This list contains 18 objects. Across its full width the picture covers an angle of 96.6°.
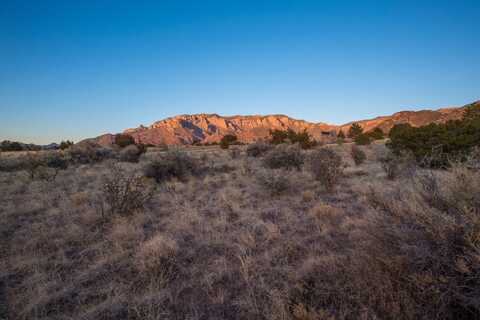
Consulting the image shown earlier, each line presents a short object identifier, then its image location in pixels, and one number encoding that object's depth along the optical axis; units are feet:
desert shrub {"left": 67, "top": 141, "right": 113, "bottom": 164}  66.69
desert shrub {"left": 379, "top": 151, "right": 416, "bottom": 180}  29.04
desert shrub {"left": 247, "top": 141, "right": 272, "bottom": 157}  68.30
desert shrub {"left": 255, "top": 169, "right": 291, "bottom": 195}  25.17
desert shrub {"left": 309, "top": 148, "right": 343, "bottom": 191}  26.37
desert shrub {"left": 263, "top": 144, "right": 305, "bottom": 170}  42.16
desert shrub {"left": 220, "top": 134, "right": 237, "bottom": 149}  122.62
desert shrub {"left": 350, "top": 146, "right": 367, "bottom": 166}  48.92
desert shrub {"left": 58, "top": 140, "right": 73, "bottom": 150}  122.64
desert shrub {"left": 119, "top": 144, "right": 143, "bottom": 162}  70.68
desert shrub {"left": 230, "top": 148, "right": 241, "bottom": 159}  70.56
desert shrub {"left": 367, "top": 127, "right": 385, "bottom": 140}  135.33
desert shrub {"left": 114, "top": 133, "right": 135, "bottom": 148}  104.99
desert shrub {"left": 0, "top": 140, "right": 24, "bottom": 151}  116.98
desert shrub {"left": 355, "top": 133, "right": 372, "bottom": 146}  103.81
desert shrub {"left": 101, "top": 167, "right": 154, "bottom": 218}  19.21
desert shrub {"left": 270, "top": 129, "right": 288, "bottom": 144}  79.64
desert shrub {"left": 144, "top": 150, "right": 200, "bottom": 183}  36.45
